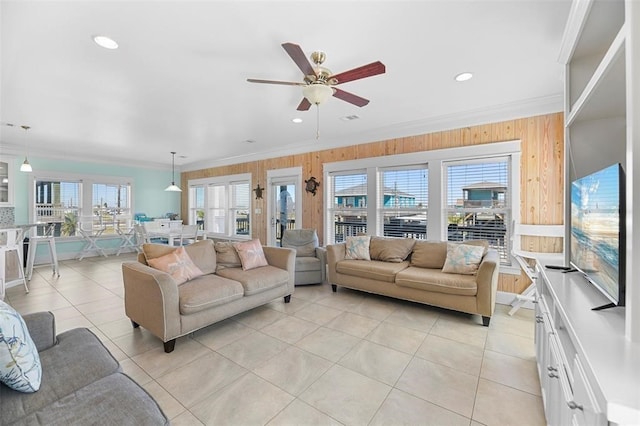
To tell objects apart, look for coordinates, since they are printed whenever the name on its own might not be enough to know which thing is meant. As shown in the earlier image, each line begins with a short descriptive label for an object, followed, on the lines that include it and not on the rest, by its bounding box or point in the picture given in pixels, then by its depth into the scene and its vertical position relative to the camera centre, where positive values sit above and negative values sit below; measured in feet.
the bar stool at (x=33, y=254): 15.33 -2.42
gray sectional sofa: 3.41 -2.53
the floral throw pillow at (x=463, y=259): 10.46 -1.81
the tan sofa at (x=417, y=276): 9.59 -2.50
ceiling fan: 6.43 +3.42
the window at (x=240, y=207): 22.77 +0.45
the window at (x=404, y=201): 14.21 +0.60
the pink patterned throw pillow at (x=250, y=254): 11.30 -1.78
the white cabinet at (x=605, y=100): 3.18 +2.06
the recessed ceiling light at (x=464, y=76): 8.76 +4.41
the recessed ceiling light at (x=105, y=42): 6.87 +4.35
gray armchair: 14.17 -2.34
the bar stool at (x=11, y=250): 12.36 -1.82
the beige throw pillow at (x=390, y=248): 12.83 -1.73
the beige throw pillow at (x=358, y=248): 13.36 -1.76
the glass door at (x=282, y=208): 19.90 +0.30
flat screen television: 3.85 -0.30
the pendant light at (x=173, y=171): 22.14 +4.01
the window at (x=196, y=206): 26.78 +0.60
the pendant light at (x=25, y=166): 16.05 +2.71
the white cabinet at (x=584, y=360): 2.34 -1.51
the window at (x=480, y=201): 12.13 +0.50
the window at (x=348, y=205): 16.33 +0.45
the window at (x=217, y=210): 24.91 +0.20
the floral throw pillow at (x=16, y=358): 3.75 -2.06
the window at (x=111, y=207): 22.99 +0.45
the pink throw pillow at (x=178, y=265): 9.20 -1.81
